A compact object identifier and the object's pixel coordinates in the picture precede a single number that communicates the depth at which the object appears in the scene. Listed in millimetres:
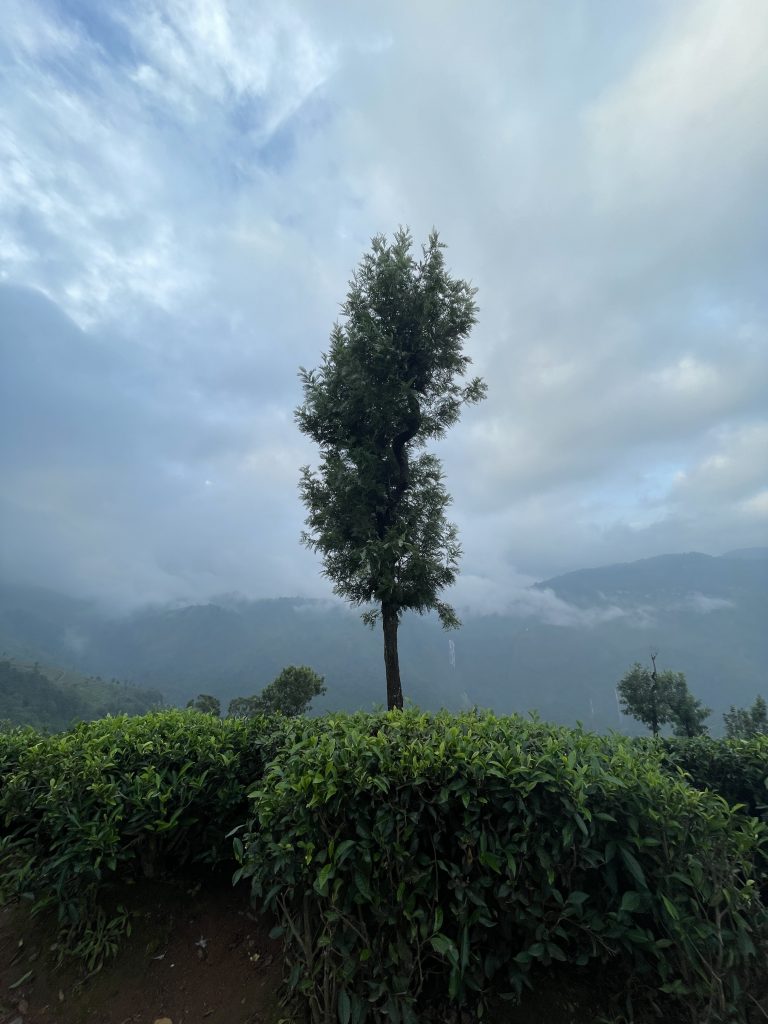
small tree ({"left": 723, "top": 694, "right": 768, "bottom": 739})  35969
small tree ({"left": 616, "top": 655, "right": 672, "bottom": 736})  35656
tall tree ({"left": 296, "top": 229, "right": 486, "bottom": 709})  11367
